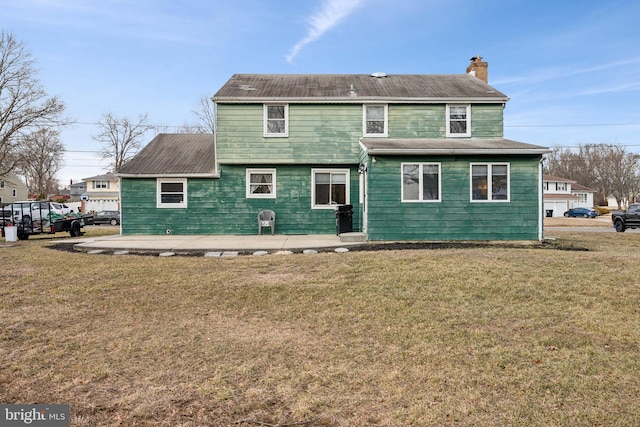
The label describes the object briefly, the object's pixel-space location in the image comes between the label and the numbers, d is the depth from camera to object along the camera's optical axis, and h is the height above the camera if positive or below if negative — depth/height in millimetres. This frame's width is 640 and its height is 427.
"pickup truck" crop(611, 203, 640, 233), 22250 -700
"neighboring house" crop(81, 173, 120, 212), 53906 +2078
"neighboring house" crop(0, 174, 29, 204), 55125 +2815
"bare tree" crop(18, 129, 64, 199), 56350 +6266
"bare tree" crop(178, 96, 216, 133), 39094 +8863
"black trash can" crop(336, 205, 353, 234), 14430 -409
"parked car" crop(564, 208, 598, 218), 48125 -701
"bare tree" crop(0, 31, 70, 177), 31922 +8605
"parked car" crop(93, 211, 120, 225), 35844 -837
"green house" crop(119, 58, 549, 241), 15602 +2206
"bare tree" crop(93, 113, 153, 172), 52125 +9535
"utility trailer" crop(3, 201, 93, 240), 17112 -519
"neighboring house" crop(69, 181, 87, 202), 88219 +4646
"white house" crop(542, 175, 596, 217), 53812 +1515
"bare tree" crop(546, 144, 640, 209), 67125 +7128
